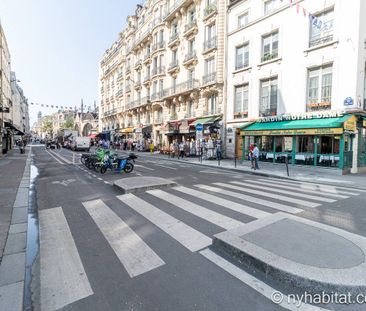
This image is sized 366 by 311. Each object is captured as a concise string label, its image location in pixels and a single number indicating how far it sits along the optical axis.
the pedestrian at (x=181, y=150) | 22.59
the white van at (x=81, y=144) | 33.62
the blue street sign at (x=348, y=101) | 13.21
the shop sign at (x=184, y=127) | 24.95
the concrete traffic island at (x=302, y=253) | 2.78
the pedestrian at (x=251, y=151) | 14.56
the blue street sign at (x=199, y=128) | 17.50
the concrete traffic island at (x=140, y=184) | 7.70
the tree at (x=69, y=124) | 92.75
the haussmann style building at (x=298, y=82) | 13.35
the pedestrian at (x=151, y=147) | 29.98
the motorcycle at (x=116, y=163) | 12.10
